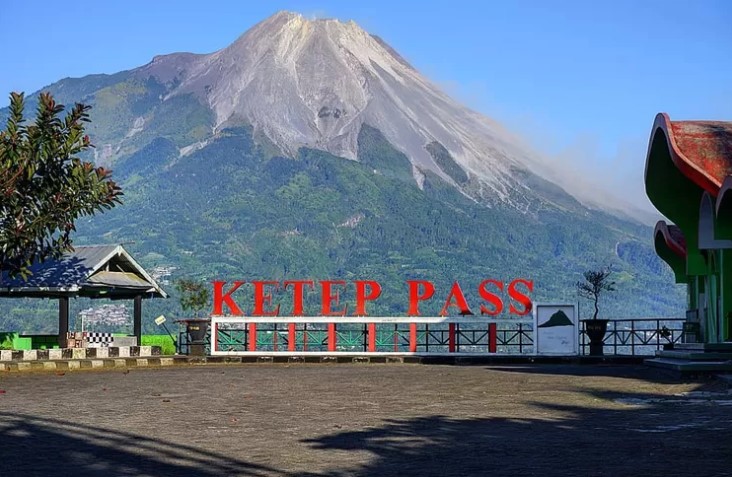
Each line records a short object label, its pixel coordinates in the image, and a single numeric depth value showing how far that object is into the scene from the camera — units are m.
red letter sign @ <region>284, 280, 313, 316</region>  45.69
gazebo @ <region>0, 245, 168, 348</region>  39.00
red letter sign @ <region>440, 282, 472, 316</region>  44.59
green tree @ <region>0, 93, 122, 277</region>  31.44
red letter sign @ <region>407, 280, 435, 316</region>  45.38
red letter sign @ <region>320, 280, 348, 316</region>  46.78
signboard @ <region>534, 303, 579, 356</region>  41.31
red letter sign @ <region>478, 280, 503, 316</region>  43.50
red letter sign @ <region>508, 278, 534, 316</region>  43.54
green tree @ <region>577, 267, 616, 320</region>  53.44
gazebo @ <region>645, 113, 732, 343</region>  27.39
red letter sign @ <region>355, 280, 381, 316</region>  44.50
